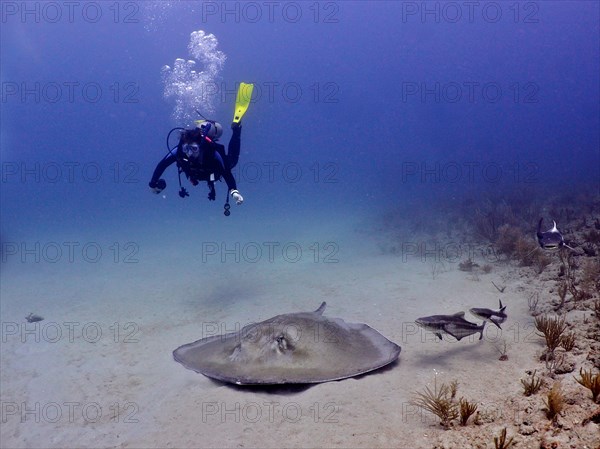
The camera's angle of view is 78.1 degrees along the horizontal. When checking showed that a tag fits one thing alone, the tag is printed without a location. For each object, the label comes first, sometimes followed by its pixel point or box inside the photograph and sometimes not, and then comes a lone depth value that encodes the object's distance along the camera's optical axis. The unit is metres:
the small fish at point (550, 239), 6.11
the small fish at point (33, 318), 11.15
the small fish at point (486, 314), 5.42
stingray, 4.52
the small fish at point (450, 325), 5.12
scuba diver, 8.59
